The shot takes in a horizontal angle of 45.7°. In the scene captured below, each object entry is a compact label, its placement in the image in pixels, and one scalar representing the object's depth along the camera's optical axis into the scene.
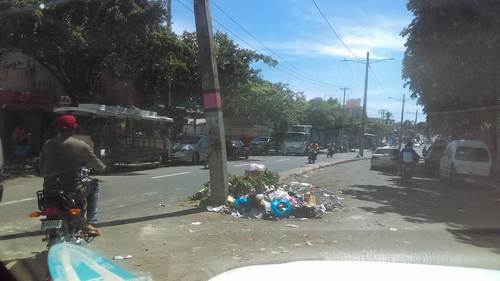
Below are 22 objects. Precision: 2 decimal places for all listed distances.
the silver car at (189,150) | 30.14
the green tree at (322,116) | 83.06
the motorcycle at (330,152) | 51.14
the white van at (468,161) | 22.06
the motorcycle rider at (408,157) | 22.12
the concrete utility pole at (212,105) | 11.55
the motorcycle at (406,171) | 22.08
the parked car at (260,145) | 50.95
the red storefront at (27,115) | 24.94
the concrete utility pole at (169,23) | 26.97
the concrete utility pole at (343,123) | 85.06
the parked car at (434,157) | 32.15
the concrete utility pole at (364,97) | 51.16
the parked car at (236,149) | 38.18
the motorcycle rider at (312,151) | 35.47
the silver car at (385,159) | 31.70
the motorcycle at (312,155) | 35.50
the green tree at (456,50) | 16.66
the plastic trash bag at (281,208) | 11.23
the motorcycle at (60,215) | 6.33
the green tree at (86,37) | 18.48
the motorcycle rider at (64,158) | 6.88
